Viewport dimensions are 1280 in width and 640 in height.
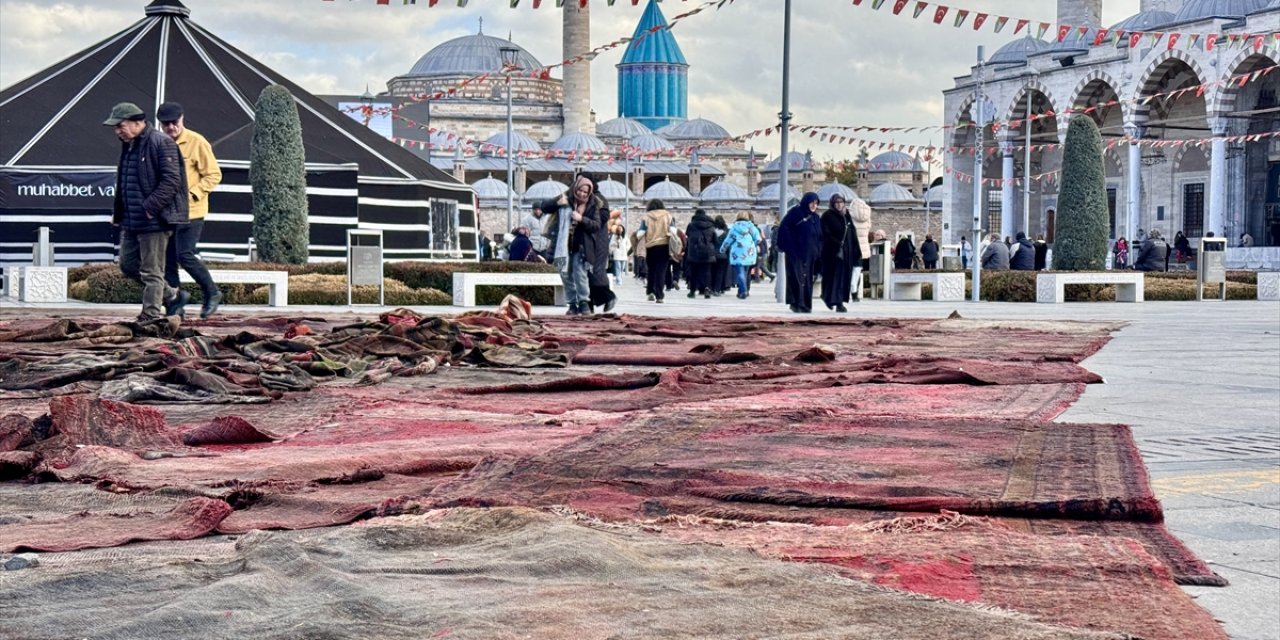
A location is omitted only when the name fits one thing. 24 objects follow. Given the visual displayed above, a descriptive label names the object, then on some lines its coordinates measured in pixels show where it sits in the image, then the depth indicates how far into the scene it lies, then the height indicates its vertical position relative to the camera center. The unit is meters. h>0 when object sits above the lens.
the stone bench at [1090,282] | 20.88 -0.39
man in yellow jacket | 10.44 +0.38
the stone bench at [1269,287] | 23.00 -0.49
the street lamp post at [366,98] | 66.53 +6.47
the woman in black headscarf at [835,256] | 15.40 -0.04
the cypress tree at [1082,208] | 24.30 +0.68
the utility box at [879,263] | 21.06 -0.14
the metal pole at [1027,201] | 43.44 +1.52
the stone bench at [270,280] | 17.16 -0.31
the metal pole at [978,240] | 20.84 +0.16
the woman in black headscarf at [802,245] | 15.13 +0.06
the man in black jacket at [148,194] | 9.81 +0.34
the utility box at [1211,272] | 21.89 -0.26
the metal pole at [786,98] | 19.81 +1.92
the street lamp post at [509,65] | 26.41 +3.20
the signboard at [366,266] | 17.06 -0.16
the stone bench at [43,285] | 17.81 -0.39
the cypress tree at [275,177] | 20.88 +0.95
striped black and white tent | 23.48 +1.50
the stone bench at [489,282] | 17.50 -0.34
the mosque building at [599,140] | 65.81 +5.06
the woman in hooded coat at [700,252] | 22.03 +0.00
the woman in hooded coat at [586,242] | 13.02 +0.08
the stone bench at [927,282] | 21.16 -0.45
